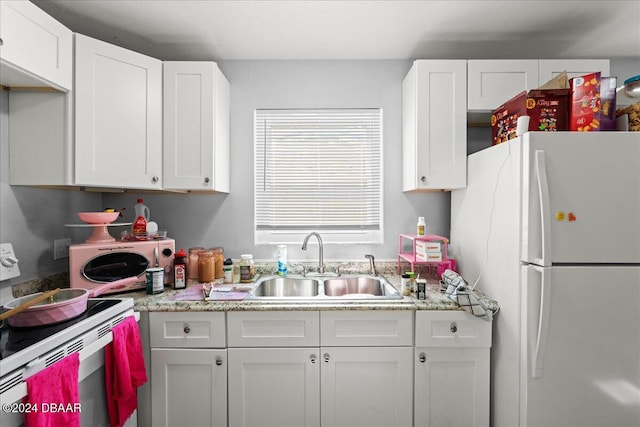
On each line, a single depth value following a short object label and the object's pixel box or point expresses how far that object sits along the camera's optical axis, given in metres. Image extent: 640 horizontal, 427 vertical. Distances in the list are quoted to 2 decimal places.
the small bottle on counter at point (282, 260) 2.11
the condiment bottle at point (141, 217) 1.92
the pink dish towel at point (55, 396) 0.95
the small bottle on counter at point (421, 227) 2.03
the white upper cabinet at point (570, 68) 1.88
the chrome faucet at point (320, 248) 2.10
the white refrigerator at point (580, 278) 1.37
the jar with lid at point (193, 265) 2.06
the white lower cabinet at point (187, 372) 1.58
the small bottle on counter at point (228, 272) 1.97
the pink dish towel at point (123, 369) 1.36
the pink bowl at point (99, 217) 1.70
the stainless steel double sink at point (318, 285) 2.07
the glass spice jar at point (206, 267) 1.99
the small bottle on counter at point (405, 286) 1.75
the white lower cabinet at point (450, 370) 1.60
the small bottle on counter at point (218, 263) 2.05
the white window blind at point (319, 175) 2.26
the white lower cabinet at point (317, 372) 1.59
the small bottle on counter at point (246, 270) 2.00
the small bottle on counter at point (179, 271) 1.82
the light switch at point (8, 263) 1.48
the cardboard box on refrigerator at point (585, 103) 1.46
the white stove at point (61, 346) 0.92
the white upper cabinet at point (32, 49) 1.27
